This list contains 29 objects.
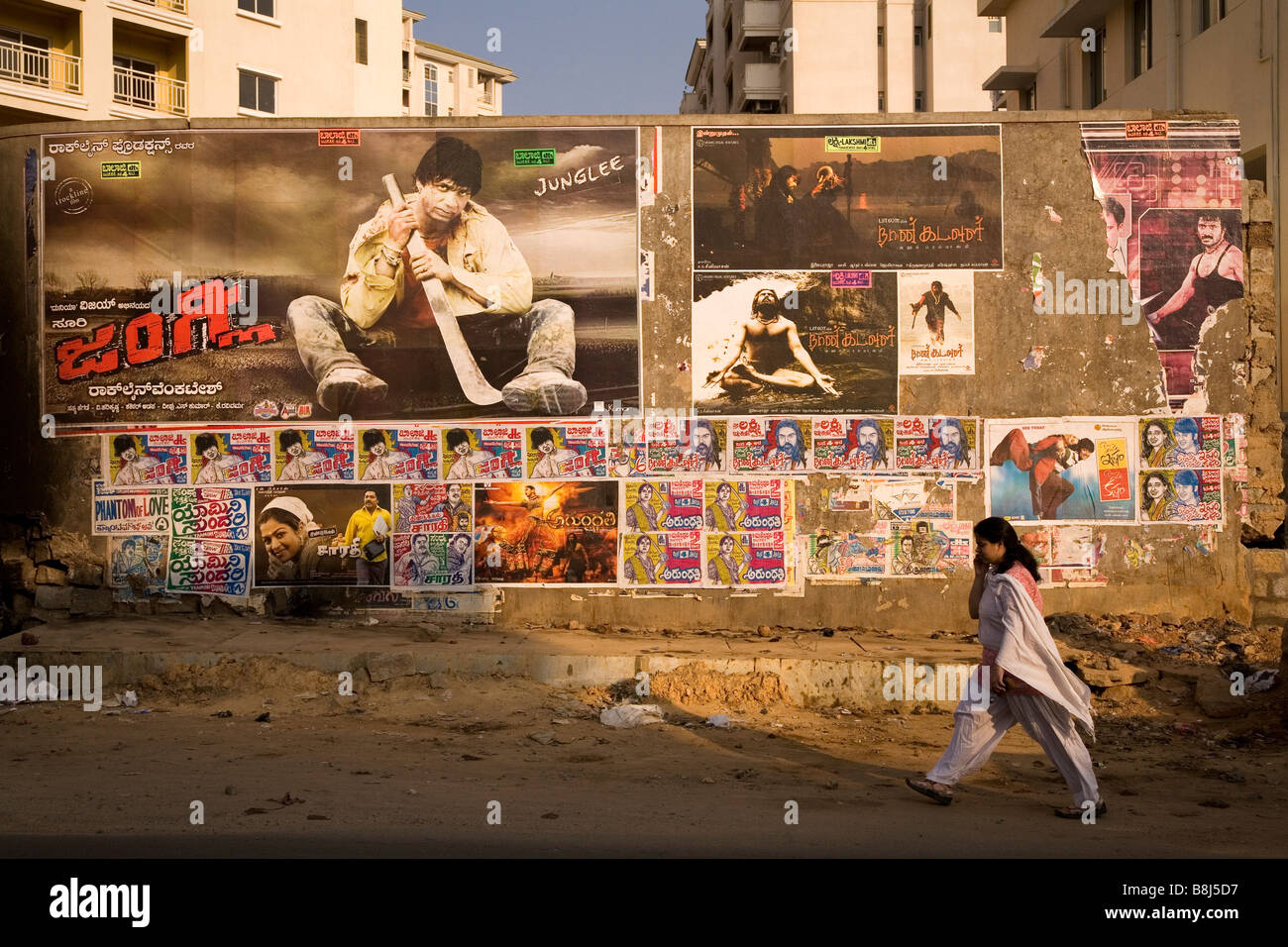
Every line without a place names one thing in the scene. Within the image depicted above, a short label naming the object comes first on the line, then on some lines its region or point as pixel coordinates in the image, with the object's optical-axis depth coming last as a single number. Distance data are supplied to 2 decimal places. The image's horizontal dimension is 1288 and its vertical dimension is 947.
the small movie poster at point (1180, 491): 10.34
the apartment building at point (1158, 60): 19.12
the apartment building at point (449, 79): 63.47
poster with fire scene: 10.41
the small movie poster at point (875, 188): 10.34
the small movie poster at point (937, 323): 10.34
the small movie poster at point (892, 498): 10.38
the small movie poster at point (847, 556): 10.38
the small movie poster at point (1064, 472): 10.34
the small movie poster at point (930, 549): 10.36
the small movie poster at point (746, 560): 10.38
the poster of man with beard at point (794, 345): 10.38
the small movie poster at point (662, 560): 10.40
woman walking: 6.09
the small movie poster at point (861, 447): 10.38
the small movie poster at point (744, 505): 10.38
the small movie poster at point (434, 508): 10.40
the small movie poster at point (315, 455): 10.41
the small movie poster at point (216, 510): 10.42
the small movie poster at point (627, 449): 10.41
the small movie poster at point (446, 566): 10.43
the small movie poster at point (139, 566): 10.47
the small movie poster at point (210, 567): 10.45
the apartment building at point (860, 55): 39.47
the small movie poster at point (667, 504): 10.40
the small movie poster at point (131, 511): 10.45
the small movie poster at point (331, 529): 10.41
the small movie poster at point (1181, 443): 10.34
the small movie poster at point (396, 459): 10.41
